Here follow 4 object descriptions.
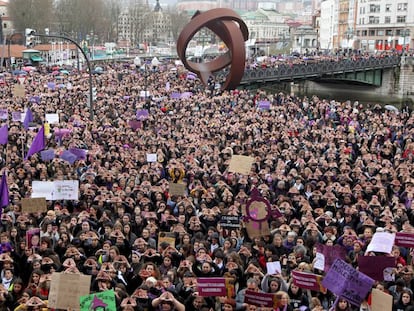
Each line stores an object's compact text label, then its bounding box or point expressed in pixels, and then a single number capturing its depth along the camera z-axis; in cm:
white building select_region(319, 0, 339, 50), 11081
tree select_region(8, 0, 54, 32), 8956
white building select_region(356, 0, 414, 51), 8694
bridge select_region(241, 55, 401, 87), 4234
